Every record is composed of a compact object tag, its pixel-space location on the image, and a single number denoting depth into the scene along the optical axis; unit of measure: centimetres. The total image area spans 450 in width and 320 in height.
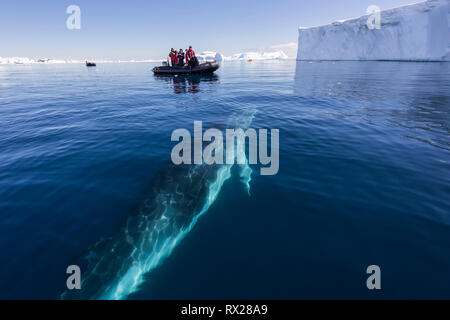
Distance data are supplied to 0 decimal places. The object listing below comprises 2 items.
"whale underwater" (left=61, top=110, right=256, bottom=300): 402
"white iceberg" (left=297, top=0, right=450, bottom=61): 6756
